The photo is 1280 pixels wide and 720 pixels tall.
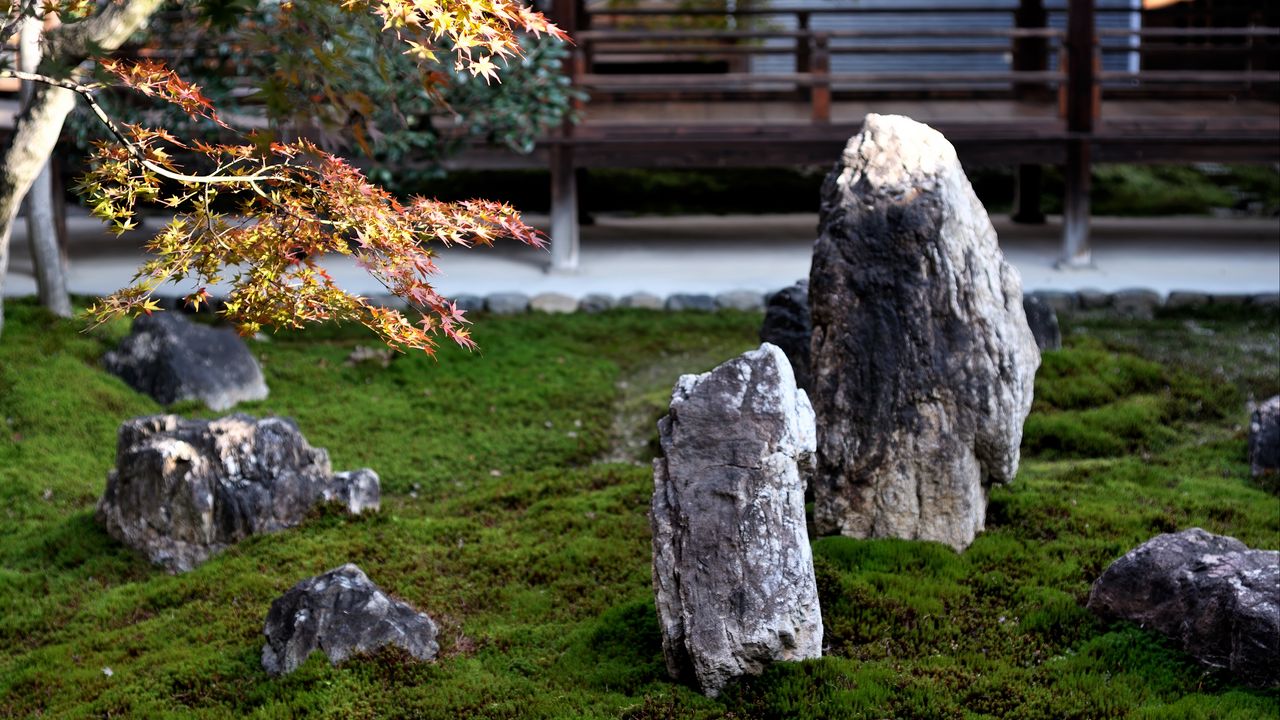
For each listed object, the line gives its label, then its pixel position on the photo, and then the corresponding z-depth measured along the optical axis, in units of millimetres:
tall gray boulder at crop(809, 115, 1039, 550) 6168
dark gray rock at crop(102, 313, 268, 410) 9727
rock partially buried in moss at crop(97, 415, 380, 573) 7023
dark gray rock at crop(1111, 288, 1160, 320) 12094
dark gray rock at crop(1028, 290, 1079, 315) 12133
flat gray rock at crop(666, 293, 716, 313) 12391
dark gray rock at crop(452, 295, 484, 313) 12207
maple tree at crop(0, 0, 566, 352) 4766
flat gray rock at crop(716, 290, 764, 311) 12344
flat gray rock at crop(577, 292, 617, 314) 12430
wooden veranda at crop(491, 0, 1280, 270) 13422
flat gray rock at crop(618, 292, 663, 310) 12508
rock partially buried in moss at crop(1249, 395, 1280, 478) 7676
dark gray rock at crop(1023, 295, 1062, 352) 10156
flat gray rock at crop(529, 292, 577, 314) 12352
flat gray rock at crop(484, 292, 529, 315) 12234
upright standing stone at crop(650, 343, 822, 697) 4984
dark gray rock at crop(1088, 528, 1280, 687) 4934
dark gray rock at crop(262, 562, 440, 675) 5449
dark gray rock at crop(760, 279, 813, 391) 8492
